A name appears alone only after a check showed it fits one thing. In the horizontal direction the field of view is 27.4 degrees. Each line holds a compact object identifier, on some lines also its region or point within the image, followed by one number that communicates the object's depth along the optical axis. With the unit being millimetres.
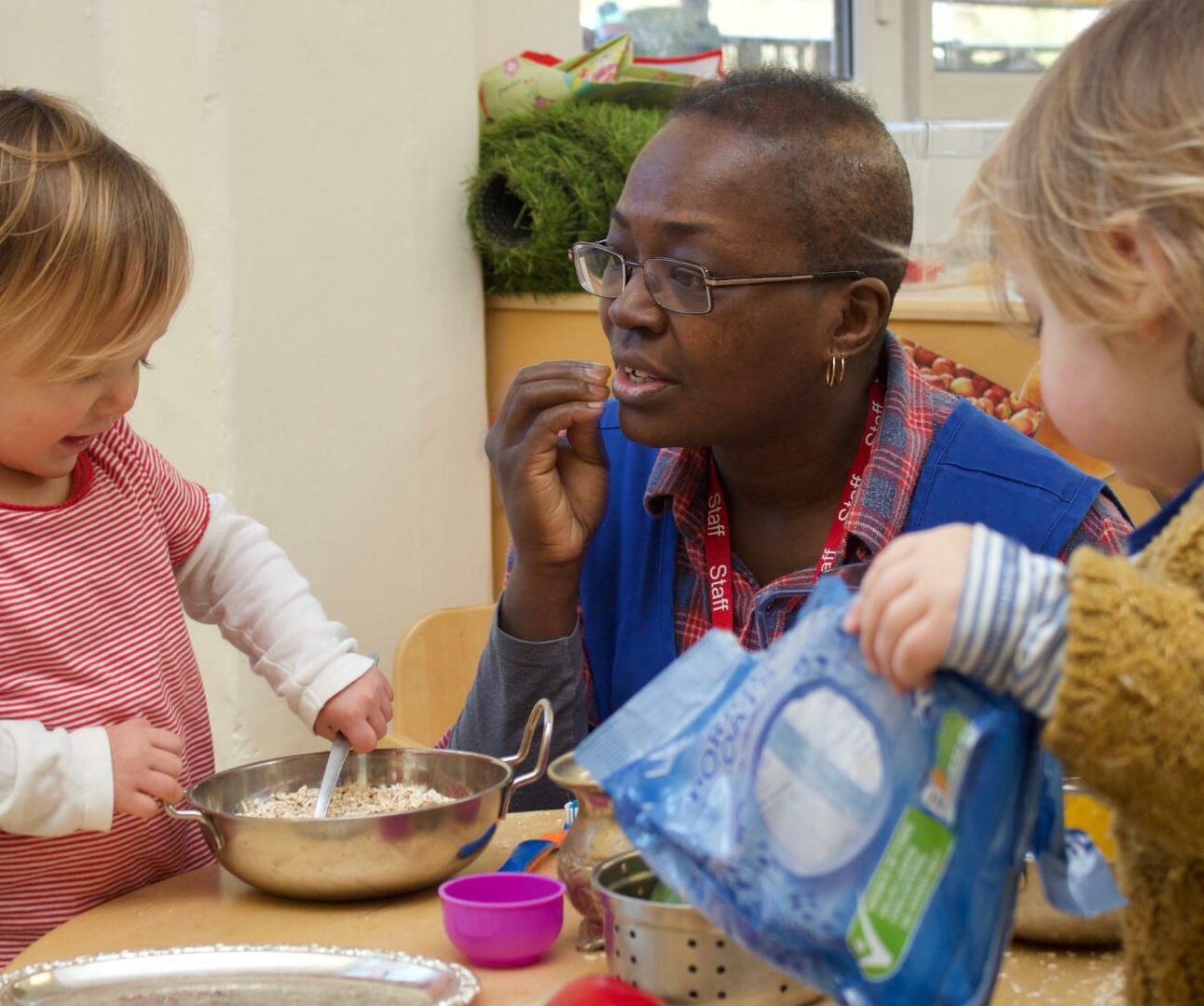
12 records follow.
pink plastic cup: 1490
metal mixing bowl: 1561
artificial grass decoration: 3027
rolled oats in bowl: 1662
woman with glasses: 1825
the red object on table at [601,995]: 1302
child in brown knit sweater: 1231
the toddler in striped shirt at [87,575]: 1660
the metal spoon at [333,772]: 1666
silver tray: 1447
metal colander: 1386
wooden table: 1464
